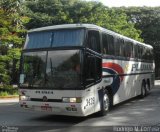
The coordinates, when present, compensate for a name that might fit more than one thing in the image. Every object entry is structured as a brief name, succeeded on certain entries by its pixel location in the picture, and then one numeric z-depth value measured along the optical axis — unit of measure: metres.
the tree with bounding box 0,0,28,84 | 26.92
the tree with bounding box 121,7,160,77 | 54.81
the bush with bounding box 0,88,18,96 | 27.07
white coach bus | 11.68
